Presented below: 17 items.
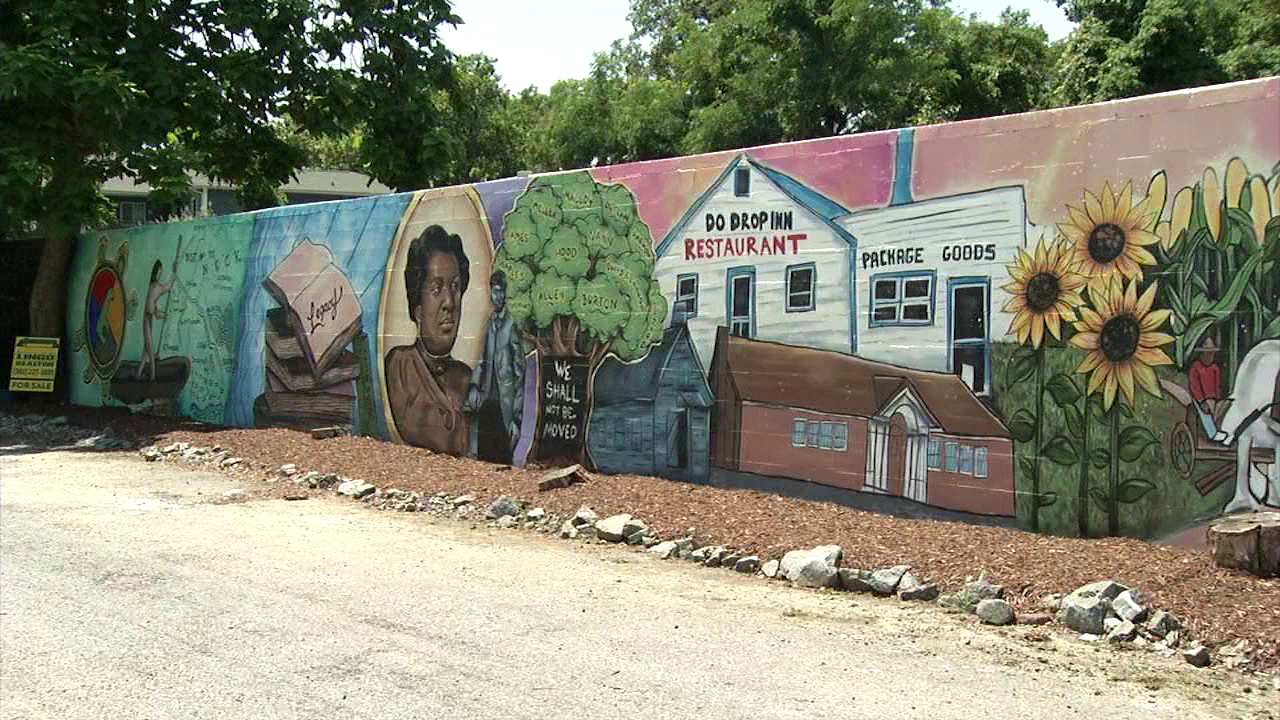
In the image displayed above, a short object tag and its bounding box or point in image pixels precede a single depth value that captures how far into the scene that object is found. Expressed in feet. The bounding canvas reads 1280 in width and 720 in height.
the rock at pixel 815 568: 22.02
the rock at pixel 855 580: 21.58
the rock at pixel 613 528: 26.18
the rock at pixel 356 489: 33.06
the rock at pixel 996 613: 19.29
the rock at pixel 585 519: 27.40
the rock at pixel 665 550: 24.95
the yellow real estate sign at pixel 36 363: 55.98
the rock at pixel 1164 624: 17.95
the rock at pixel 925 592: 20.77
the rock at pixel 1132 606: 18.31
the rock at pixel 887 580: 21.22
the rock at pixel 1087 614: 18.45
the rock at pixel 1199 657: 16.96
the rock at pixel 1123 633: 17.93
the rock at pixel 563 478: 30.53
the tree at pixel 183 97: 48.52
